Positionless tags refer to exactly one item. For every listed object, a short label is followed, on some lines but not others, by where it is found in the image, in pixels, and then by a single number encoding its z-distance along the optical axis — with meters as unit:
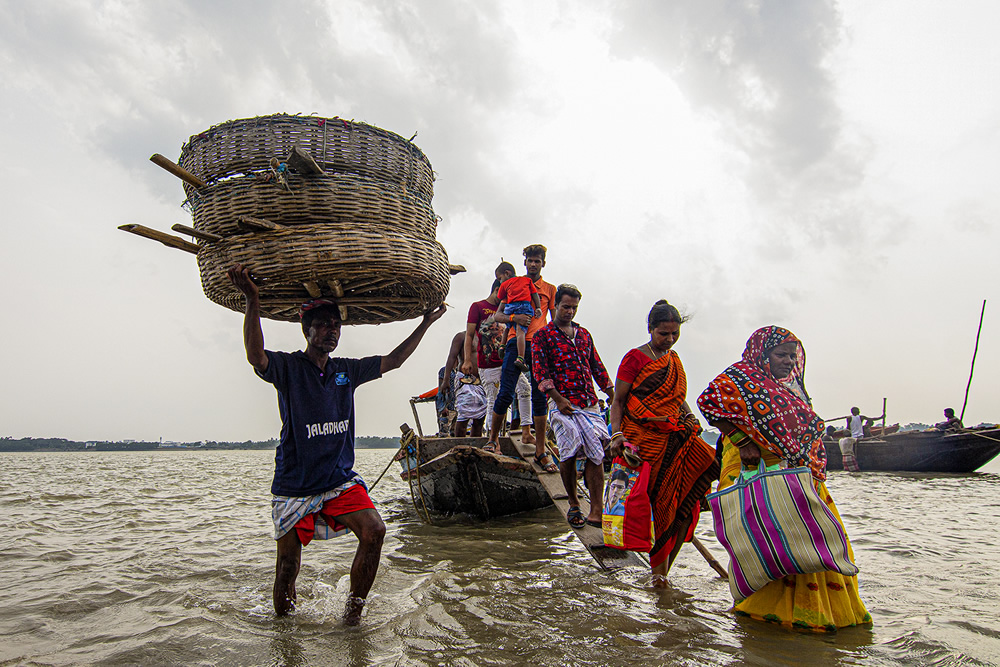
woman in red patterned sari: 2.93
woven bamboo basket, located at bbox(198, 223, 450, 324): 3.15
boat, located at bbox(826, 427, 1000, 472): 16.55
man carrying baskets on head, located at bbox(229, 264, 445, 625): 3.09
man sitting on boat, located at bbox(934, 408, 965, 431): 17.72
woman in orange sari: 3.78
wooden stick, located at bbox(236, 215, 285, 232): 3.08
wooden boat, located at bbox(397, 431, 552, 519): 6.52
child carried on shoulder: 5.57
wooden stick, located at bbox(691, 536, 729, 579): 4.31
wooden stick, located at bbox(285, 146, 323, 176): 3.16
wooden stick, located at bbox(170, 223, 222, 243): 2.97
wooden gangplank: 4.05
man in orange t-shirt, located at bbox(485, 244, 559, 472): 5.55
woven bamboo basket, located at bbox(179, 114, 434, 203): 3.37
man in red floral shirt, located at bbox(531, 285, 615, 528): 4.47
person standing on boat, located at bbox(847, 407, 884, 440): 20.23
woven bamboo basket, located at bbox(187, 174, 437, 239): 3.30
